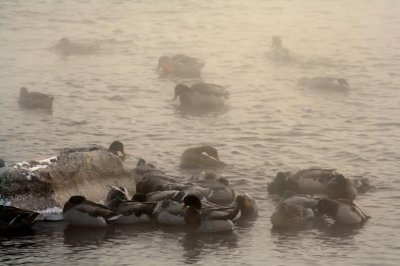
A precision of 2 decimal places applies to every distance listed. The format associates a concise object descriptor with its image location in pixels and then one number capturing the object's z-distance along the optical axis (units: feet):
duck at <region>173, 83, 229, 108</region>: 94.07
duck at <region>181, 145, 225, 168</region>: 73.92
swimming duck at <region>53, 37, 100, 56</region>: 120.57
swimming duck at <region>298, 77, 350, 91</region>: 100.83
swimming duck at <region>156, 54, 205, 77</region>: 108.17
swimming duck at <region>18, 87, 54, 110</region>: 91.81
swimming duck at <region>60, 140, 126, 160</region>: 75.77
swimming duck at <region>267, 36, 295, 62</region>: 116.26
